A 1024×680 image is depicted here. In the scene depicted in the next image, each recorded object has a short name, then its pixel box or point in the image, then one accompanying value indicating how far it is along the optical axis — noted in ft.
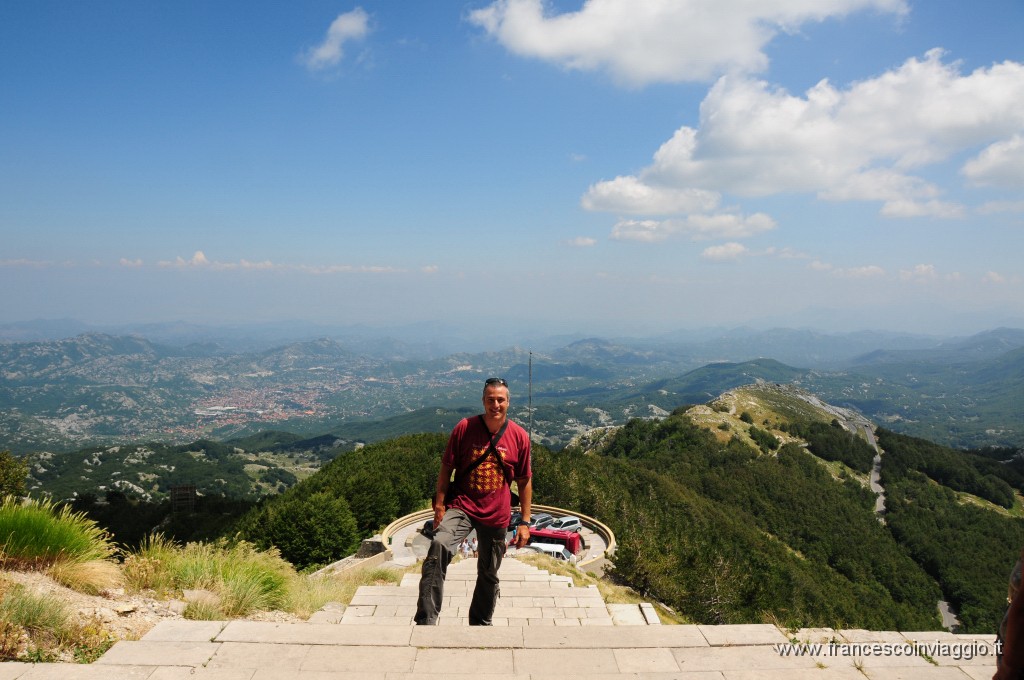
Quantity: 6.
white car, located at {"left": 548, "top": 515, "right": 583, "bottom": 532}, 73.53
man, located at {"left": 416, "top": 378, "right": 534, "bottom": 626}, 17.95
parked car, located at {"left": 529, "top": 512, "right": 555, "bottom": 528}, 74.31
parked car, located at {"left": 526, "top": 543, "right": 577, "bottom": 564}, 62.03
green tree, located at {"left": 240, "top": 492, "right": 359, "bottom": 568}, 71.10
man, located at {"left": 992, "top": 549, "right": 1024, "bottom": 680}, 7.94
